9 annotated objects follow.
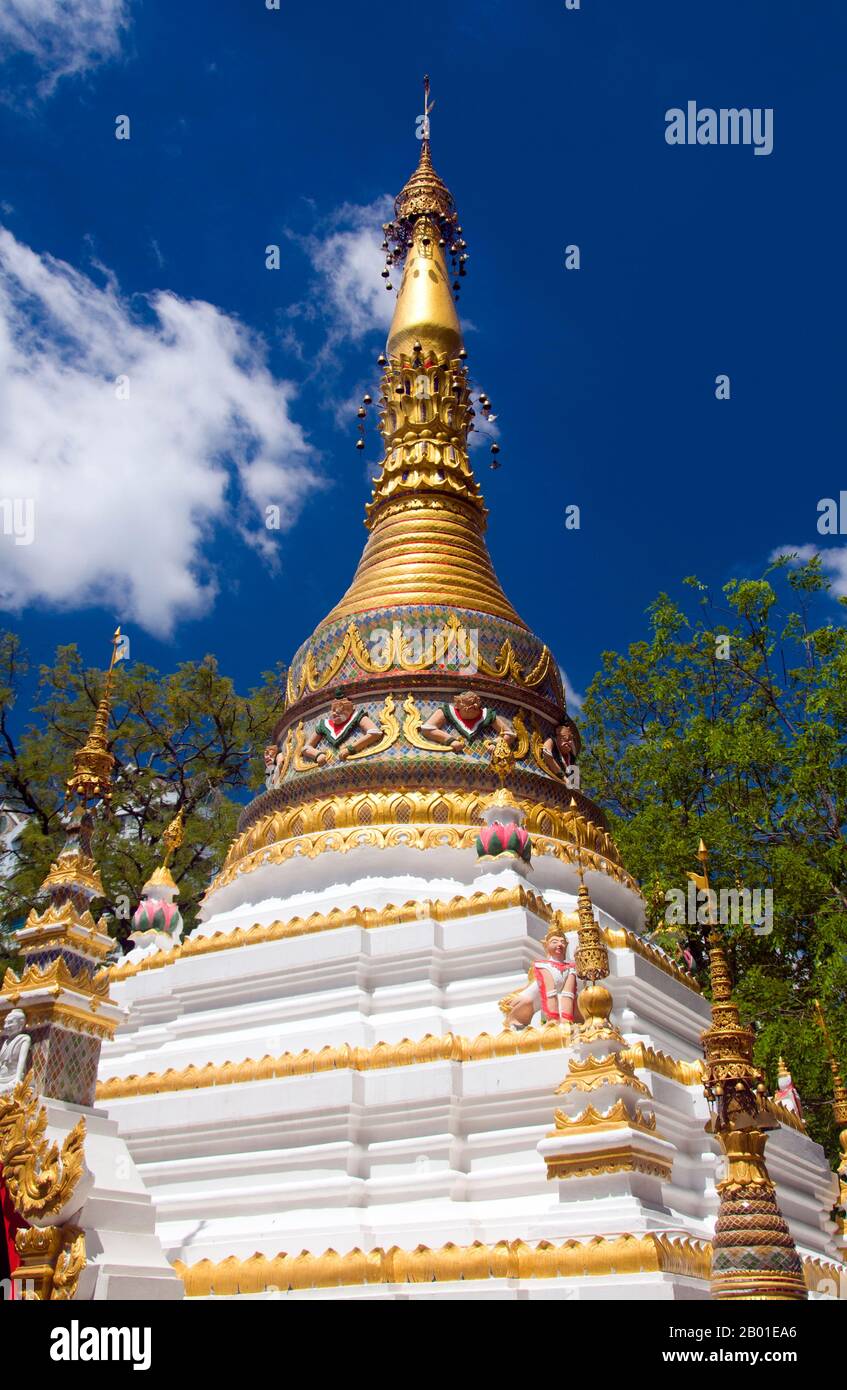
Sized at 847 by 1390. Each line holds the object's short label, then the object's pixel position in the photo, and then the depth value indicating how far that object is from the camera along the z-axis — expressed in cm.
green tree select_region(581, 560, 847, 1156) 1662
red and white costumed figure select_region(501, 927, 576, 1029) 934
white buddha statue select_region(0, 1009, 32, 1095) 652
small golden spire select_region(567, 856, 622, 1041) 805
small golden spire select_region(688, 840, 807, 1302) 545
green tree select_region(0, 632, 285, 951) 2172
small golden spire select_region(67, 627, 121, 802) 771
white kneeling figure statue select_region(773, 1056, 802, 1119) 1359
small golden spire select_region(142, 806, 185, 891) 1562
